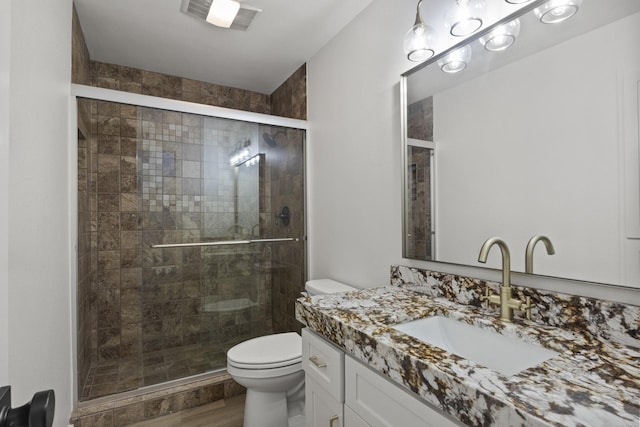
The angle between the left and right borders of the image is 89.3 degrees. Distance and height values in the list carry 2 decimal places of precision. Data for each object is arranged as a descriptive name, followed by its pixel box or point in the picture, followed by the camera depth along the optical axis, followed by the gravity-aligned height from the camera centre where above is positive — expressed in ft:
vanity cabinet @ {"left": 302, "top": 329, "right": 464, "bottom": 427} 2.61 -1.72
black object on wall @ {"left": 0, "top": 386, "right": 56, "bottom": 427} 1.33 -0.82
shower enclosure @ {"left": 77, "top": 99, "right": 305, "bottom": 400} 7.00 -0.53
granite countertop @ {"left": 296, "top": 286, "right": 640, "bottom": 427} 1.88 -1.14
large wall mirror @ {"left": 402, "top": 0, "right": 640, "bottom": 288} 2.98 +0.76
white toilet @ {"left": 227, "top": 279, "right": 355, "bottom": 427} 5.42 -2.71
